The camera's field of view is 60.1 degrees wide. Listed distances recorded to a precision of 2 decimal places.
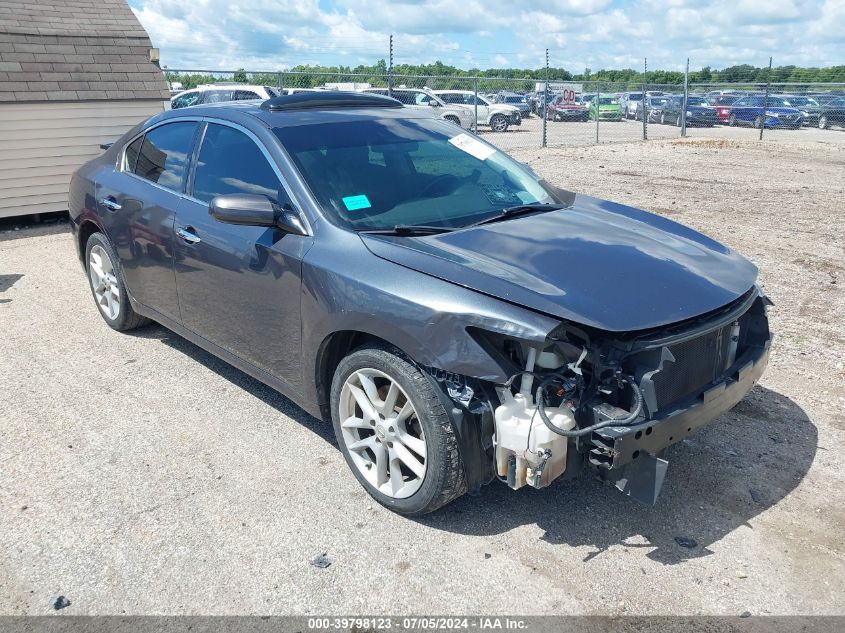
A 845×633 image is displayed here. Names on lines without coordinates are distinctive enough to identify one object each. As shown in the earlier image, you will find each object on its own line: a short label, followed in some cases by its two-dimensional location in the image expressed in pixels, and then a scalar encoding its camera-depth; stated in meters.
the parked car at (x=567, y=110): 30.03
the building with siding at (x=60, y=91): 9.91
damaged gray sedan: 2.85
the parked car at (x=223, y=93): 17.41
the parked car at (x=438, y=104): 23.20
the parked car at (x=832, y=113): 27.21
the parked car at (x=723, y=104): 28.95
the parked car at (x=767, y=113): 27.28
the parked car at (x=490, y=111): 27.95
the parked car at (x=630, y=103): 33.22
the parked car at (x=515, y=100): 32.20
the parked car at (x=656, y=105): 31.94
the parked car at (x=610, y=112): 32.38
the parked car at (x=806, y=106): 27.31
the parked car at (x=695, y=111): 29.28
